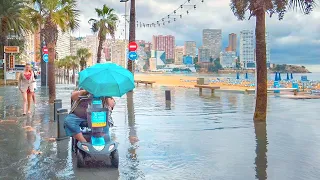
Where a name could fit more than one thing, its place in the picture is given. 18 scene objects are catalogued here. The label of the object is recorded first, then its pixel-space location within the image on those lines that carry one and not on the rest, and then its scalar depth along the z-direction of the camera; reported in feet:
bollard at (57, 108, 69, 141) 29.01
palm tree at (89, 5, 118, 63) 136.98
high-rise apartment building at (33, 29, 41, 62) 378.22
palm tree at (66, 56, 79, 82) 273.13
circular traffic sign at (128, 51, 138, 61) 82.23
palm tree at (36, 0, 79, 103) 58.97
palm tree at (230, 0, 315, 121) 35.02
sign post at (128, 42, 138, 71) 82.28
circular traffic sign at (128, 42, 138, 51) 83.30
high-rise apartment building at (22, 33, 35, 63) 377.17
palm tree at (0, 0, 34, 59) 107.14
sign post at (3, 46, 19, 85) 106.22
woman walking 43.83
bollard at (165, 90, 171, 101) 63.39
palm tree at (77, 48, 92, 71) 238.89
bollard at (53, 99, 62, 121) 37.78
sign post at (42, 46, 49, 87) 109.40
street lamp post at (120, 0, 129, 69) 126.35
